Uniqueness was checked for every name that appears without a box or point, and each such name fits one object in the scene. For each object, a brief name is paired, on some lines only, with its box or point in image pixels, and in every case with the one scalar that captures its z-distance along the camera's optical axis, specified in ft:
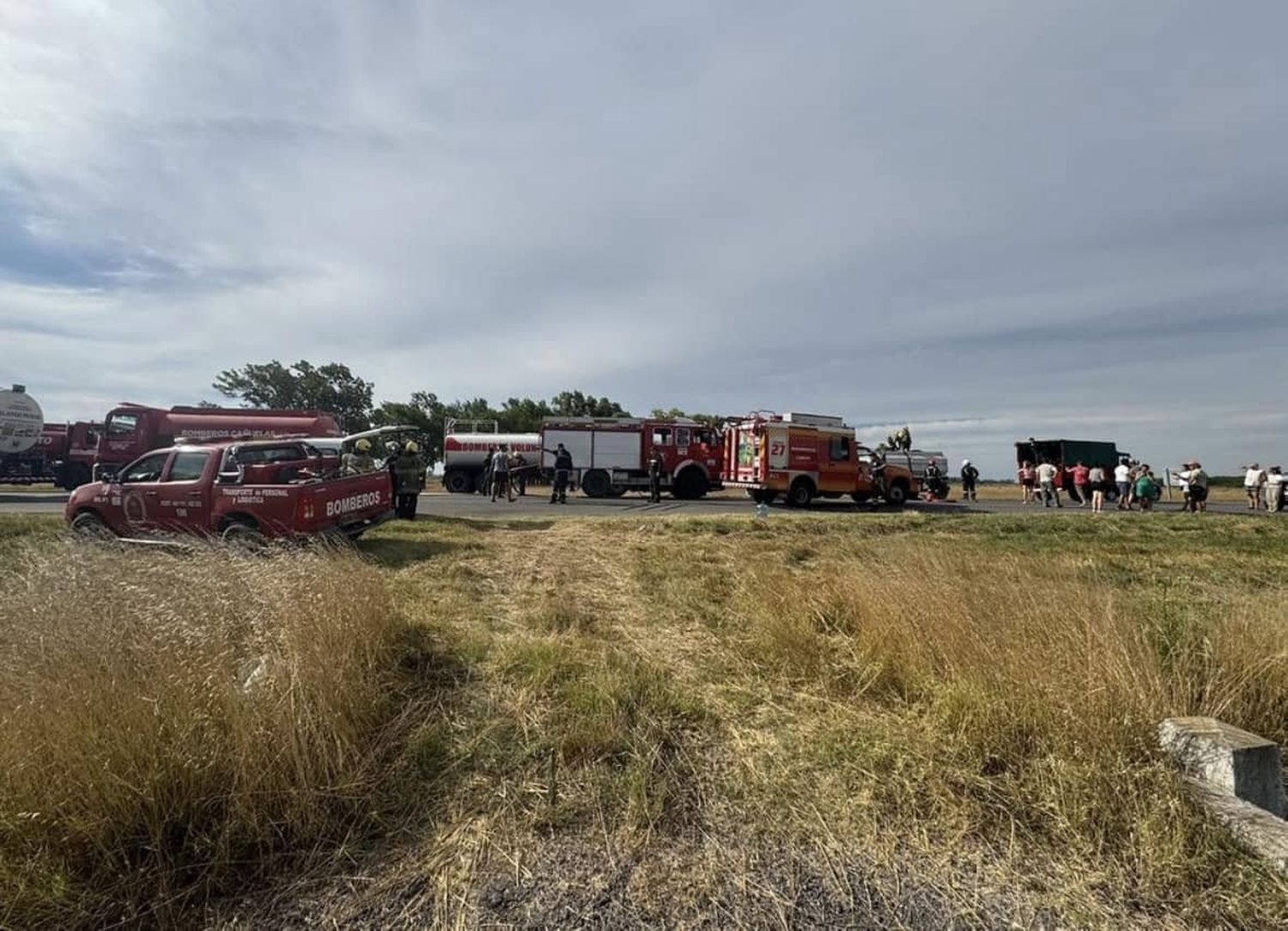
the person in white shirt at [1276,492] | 68.59
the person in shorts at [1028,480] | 84.53
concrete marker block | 8.54
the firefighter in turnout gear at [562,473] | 64.69
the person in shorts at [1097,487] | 61.21
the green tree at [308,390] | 215.10
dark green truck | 118.21
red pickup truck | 27.45
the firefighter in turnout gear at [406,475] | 40.98
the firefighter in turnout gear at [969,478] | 90.94
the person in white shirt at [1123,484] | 69.82
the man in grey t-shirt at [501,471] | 69.31
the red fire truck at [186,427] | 74.79
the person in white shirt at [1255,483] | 71.56
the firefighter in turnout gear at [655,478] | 71.41
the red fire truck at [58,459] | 81.35
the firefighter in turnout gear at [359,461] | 34.55
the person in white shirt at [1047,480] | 72.69
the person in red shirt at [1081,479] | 77.15
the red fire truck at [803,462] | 65.36
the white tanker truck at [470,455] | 93.20
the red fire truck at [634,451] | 80.33
